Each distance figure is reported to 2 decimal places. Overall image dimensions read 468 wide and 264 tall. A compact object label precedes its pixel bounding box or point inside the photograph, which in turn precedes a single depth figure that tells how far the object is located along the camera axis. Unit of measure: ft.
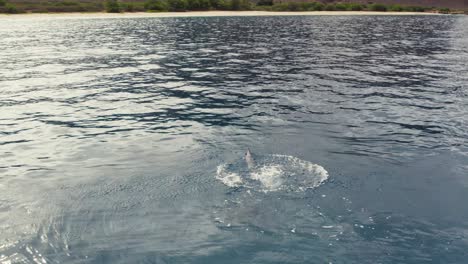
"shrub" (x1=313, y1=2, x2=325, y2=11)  459.40
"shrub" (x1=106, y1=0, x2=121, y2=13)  375.45
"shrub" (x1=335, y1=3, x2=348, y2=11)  465.47
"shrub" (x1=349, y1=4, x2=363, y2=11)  472.44
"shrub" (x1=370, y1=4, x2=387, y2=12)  479.82
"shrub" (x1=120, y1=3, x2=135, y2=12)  382.83
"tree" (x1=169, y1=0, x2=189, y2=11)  396.53
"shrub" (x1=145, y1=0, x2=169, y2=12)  392.88
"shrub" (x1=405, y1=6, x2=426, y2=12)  493.64
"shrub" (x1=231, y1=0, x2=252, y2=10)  427.74
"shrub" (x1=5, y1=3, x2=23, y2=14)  323.78
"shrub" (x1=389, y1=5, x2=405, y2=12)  478.59
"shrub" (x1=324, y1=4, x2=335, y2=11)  459.32
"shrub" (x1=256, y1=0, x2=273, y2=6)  476.95
